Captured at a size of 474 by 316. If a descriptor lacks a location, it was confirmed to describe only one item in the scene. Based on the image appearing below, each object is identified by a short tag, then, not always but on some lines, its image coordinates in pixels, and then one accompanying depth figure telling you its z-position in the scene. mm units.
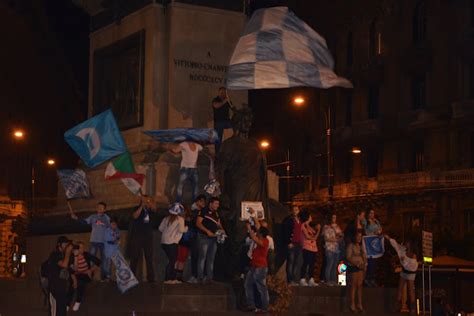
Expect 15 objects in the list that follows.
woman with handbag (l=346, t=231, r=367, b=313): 22719
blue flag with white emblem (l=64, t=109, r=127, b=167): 22859
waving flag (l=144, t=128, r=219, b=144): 22641
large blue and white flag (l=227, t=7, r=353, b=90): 23844
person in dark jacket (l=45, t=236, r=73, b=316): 19438
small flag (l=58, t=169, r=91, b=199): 24250
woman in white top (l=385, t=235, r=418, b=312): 24000
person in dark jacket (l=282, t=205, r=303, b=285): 23062
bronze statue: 22172
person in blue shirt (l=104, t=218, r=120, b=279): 22125
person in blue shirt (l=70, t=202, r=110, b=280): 22234
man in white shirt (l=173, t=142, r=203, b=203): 22562
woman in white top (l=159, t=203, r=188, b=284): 21141
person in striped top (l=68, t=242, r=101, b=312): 21656
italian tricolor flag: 22500
